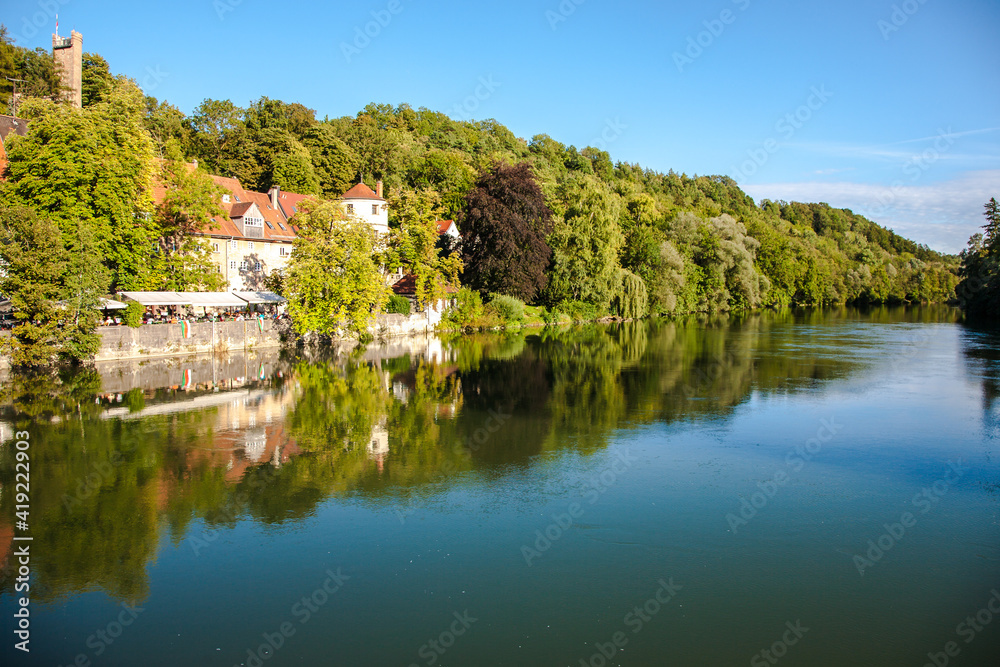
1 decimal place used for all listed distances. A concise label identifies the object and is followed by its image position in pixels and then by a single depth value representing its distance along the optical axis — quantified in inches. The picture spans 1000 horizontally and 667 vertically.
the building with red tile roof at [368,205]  2080.5
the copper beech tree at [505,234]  2004.2
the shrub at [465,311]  1983.3
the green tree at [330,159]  2613.2
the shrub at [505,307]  2027.6
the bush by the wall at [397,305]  1791.3
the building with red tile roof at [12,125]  1530.9
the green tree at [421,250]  1833.2
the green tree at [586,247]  2201.0
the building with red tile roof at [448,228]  2387.6
